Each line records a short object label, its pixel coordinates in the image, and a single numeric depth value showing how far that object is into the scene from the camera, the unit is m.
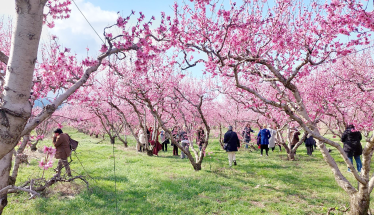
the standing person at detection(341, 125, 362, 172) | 8.16
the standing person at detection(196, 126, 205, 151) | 11.97
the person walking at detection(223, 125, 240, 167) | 9.81
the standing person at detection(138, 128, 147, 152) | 14.63
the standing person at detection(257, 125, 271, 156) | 12.34
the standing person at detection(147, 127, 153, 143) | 14.85
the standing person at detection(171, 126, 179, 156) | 13.75
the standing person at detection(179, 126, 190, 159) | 11.65
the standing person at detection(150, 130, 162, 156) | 13.79
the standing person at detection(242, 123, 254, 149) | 15.14
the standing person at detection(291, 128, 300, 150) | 13.08
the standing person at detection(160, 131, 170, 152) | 15.12
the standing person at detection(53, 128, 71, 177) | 7.48
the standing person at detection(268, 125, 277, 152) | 13.04
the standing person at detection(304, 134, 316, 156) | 13.45
